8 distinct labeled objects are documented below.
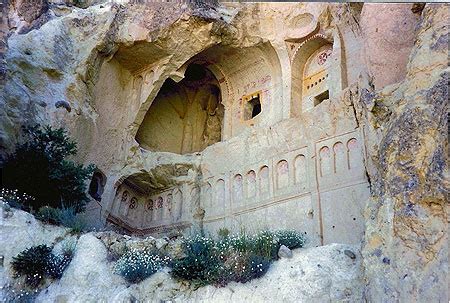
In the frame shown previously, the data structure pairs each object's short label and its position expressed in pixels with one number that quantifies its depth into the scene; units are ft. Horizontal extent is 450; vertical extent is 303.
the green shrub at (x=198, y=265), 33.35
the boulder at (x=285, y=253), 34.06
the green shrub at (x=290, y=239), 36.47
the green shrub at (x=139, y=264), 33.88
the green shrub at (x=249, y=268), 32.73
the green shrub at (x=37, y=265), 34.01
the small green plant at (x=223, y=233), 41.75
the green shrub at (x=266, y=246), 34.65
